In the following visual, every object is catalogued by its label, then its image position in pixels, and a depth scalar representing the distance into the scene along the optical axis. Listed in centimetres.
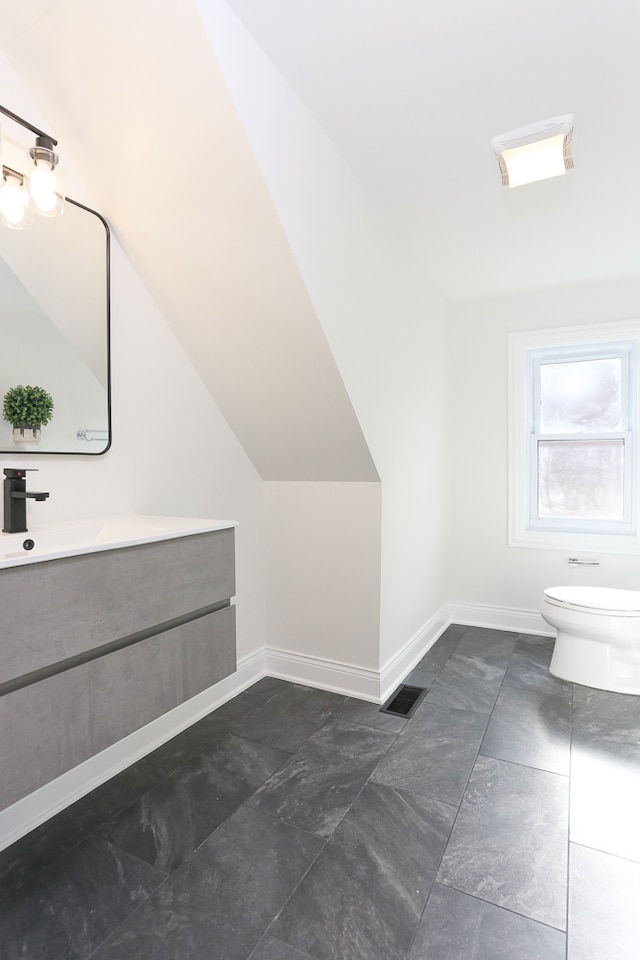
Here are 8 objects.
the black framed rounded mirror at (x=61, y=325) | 158
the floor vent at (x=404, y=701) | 239
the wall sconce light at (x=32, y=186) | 148
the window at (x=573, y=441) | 327
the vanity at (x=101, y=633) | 108
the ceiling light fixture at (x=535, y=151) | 172
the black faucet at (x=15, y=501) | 149
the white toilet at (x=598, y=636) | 250
